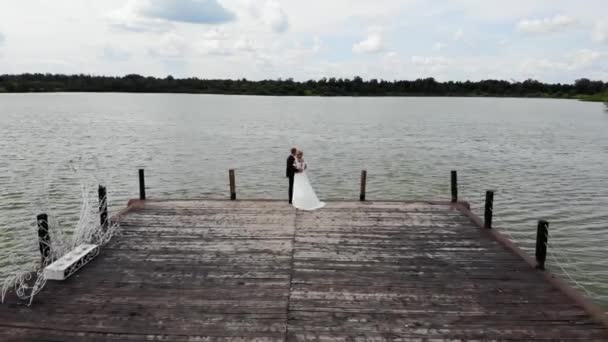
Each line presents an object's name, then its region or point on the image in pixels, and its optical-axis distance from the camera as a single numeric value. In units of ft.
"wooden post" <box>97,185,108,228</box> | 40.05
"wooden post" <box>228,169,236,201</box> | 52.02
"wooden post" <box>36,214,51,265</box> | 32.14
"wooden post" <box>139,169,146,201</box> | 51.01
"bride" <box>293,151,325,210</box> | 47.03
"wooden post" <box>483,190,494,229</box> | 40.42
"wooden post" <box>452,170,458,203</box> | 50.47
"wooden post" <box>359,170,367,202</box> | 52.40
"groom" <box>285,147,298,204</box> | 47.78
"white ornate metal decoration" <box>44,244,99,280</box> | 28.73
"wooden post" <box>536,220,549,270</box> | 31.42
